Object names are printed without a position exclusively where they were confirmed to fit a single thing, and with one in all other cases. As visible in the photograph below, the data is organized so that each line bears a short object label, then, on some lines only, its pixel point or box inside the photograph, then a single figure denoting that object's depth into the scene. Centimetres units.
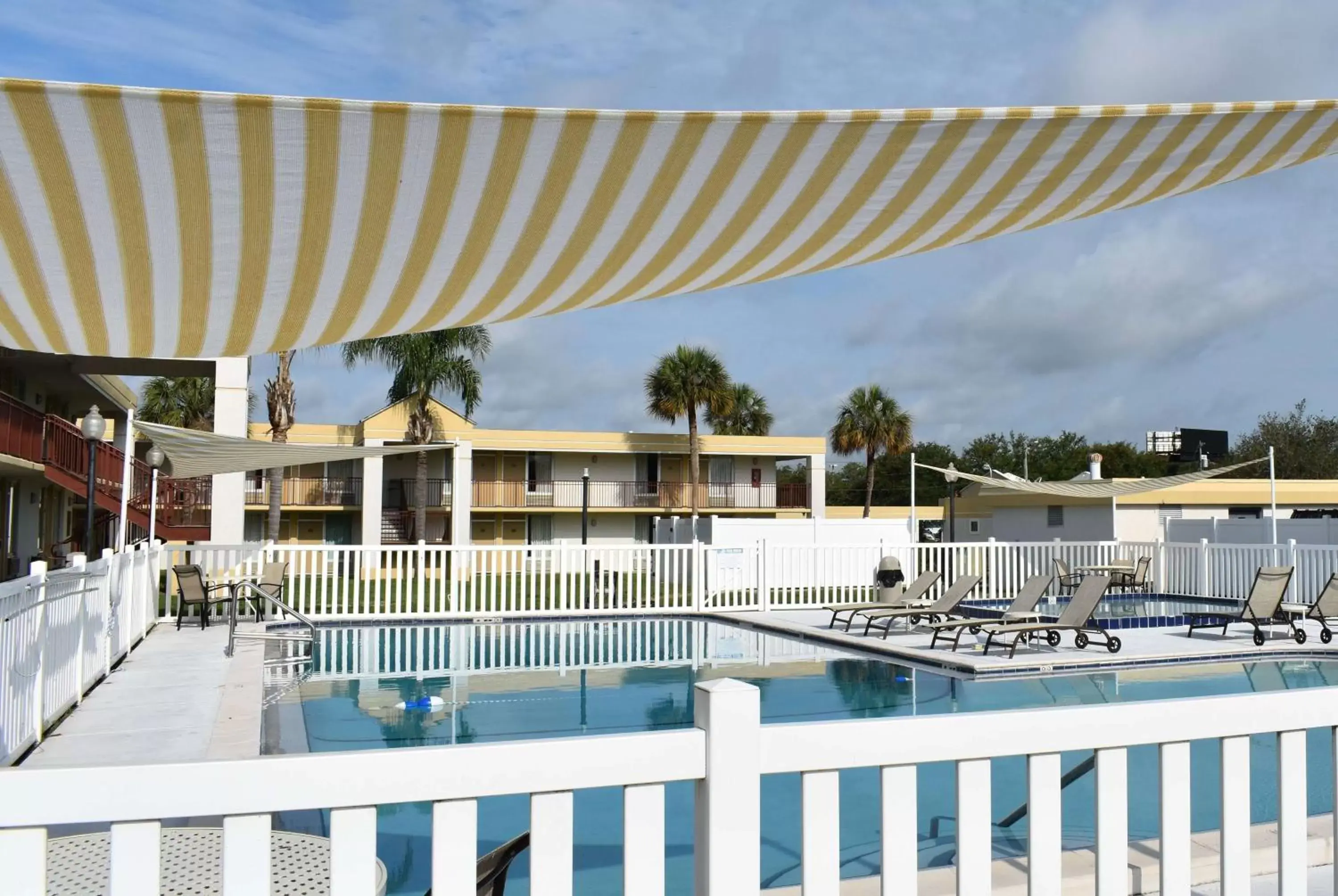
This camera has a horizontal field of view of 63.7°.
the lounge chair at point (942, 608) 1347
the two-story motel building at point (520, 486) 3391
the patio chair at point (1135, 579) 1972
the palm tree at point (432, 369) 3080
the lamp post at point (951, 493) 2262
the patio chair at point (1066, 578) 1980
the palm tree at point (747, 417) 4938
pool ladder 1162
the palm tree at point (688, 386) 3725
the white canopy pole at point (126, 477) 1135
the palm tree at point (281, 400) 2686
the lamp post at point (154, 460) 1345
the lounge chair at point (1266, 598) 1281
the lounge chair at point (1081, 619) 1178
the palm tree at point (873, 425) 4428
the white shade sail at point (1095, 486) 2025
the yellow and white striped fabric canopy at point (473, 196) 296
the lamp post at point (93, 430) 1109
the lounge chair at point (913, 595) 1457
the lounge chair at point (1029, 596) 1284
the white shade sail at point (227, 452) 1092
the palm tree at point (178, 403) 3803
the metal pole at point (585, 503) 2561
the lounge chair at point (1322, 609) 1327
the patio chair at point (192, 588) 1317
